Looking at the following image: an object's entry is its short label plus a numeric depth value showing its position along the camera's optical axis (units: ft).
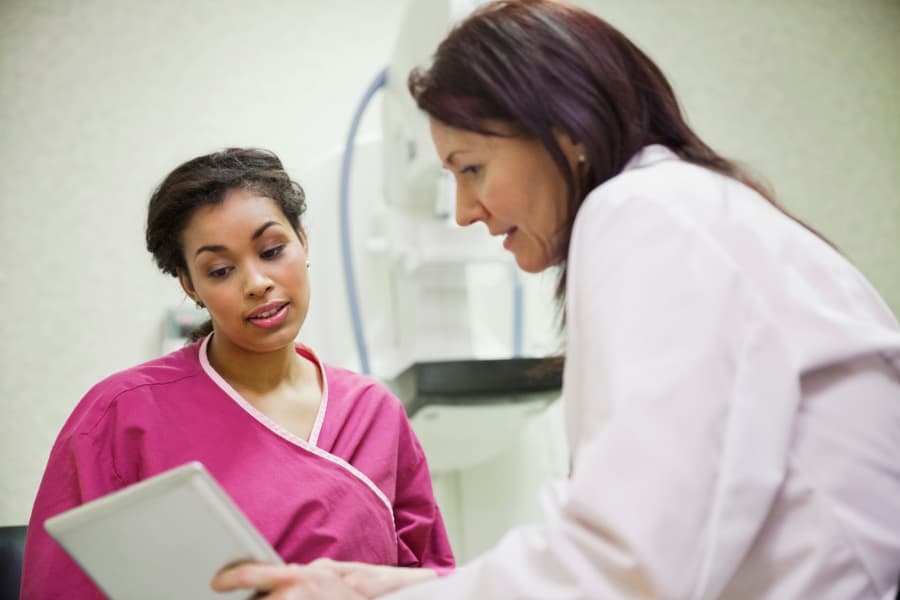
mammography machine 4.75
